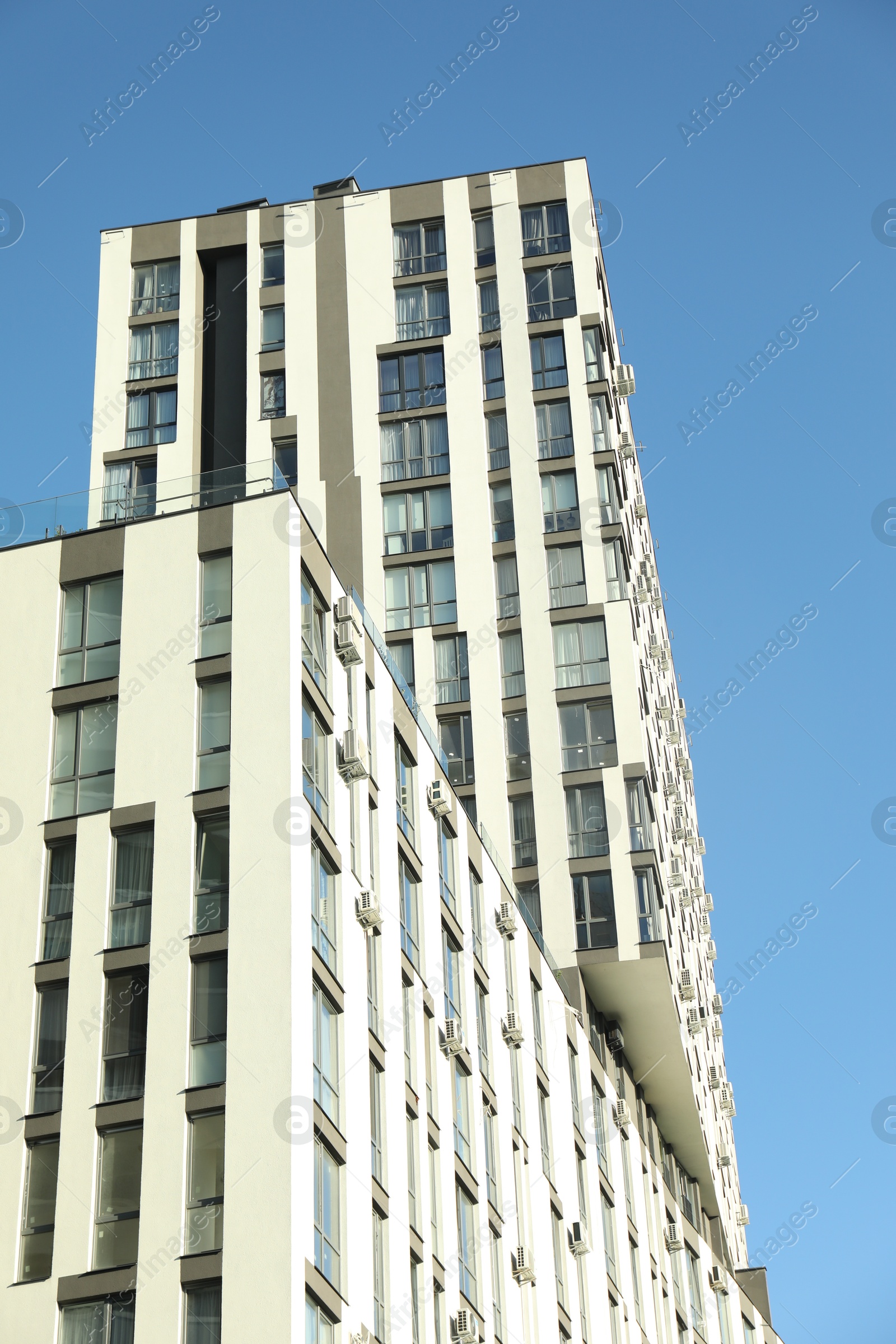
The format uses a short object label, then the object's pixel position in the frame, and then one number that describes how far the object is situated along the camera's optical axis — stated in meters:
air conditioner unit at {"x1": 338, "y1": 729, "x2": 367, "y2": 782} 41.75
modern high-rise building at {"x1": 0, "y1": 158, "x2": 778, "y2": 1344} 35.16
